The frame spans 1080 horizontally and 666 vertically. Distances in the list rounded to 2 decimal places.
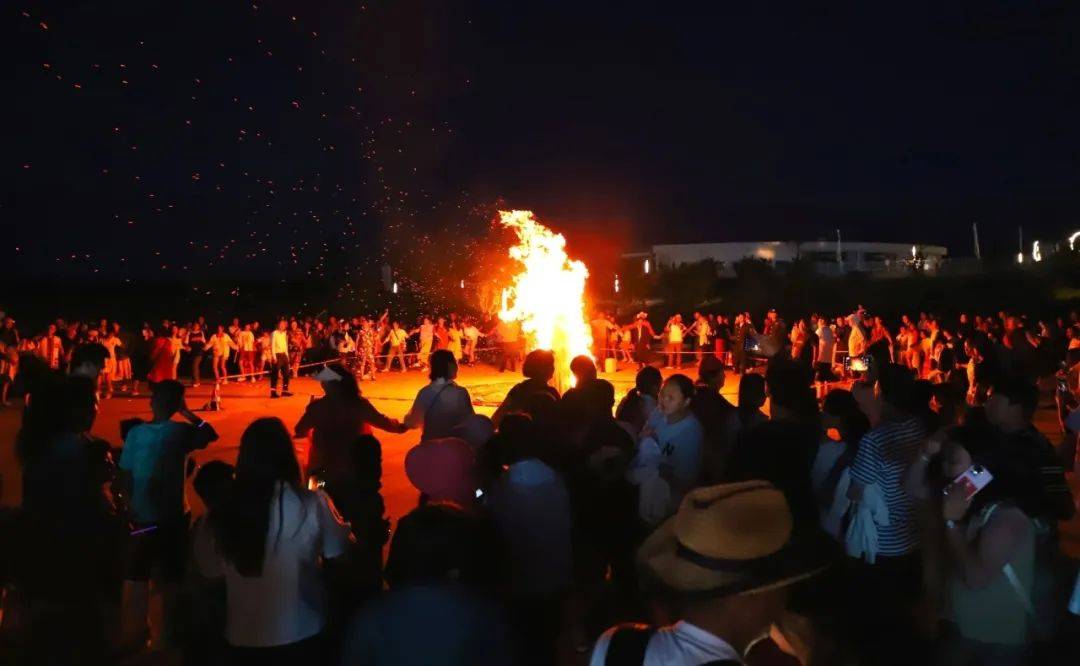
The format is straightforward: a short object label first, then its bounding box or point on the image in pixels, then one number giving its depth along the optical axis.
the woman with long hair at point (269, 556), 3.30
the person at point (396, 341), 24.78
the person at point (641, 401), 6.78
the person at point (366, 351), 23.45
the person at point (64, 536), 4.31
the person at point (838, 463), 4.57
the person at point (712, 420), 6.04
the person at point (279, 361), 18.38
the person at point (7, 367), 17.12
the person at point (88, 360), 6.57
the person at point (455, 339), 26.34
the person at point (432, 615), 2.60
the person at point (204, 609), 3.60
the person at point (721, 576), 1.97
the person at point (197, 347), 20.50
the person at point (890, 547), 4.51
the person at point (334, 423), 5.61
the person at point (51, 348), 19.30
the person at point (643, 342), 25.20
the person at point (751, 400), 5.81
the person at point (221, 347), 18.91
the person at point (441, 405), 6.05
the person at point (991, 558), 3.48
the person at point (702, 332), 27.16
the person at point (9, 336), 17.52
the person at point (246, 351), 21.50
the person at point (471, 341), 27.31
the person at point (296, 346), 22.97
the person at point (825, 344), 21.59
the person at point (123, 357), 20.54
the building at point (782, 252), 69.19
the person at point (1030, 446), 3.74
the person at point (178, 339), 19.68
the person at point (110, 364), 19.33
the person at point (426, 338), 25.06
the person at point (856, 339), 21.56
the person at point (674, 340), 25.88
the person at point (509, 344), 25.09
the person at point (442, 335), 25.72
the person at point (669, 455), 5.10
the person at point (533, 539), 4.09
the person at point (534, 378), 5.96
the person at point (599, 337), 25.41
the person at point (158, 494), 5.17
